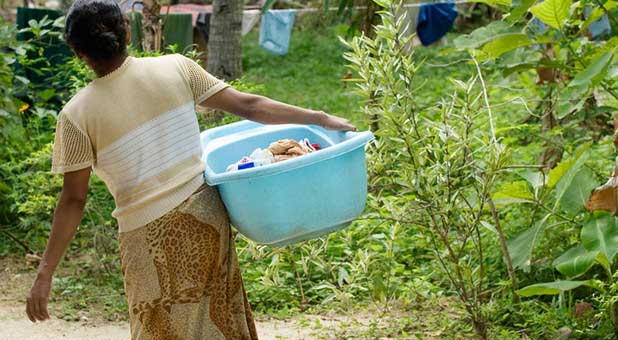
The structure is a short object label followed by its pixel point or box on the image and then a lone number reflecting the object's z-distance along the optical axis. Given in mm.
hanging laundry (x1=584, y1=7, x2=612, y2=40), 9350
